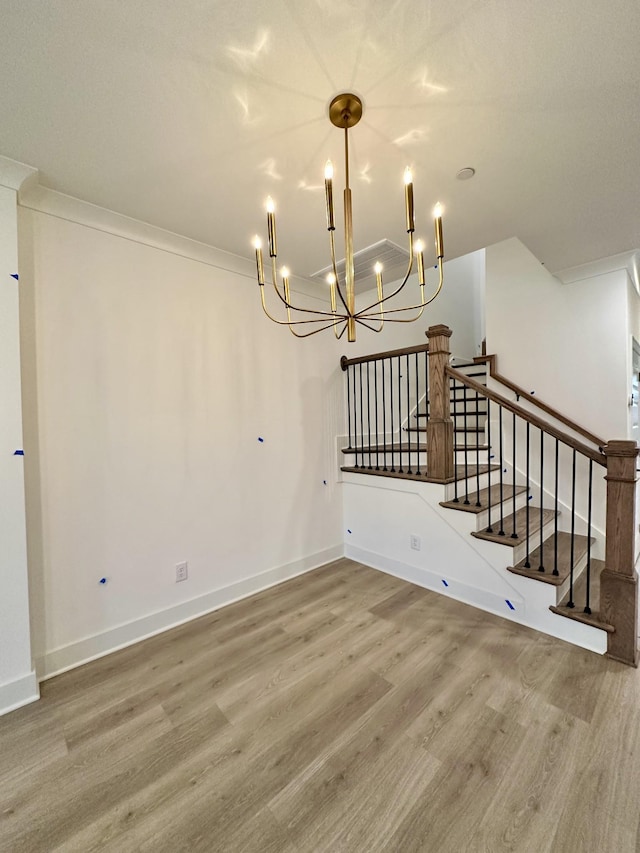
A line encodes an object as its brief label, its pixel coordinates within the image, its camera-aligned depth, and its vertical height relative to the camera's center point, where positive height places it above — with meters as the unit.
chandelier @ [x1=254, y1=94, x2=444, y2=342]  1.21 +0.69
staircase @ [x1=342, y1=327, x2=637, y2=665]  1.99 -0.54
